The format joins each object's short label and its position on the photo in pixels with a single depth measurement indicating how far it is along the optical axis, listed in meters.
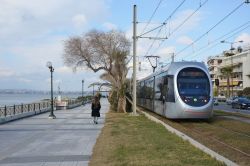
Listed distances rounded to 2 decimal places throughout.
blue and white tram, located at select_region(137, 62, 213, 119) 25.77
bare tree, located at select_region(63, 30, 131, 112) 54.56
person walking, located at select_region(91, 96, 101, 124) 26.94
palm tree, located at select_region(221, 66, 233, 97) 118.50
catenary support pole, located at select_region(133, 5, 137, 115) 34.59
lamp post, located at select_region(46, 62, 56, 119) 36.04
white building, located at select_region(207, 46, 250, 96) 114.43
